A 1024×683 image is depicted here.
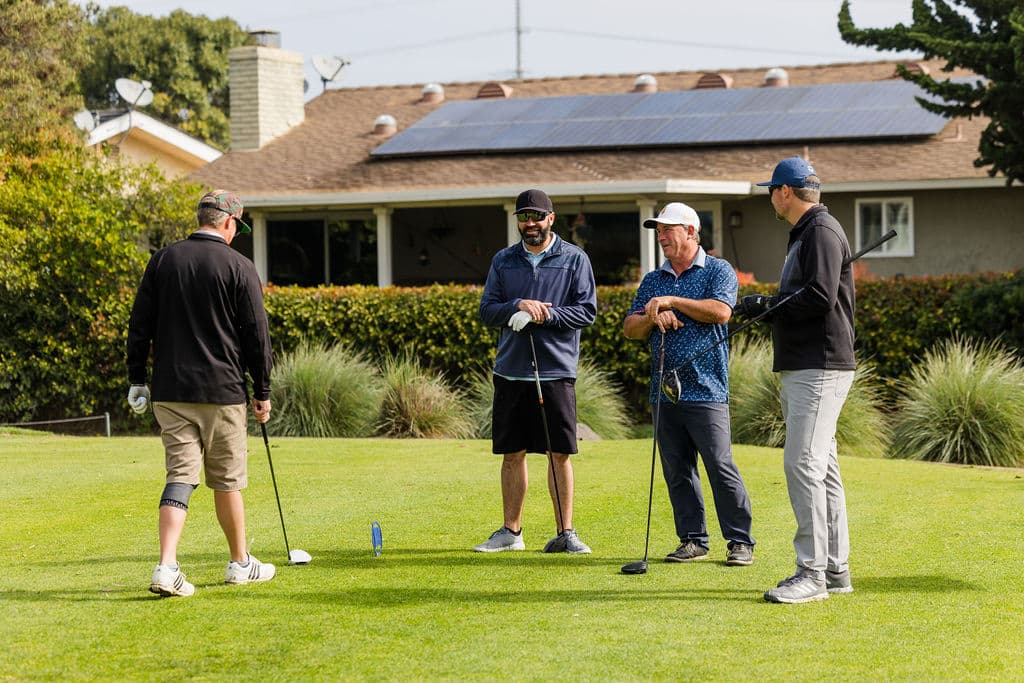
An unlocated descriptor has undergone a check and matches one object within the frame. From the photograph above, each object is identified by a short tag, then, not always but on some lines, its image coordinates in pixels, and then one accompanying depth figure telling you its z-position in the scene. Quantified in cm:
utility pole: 6650
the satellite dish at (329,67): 2977
